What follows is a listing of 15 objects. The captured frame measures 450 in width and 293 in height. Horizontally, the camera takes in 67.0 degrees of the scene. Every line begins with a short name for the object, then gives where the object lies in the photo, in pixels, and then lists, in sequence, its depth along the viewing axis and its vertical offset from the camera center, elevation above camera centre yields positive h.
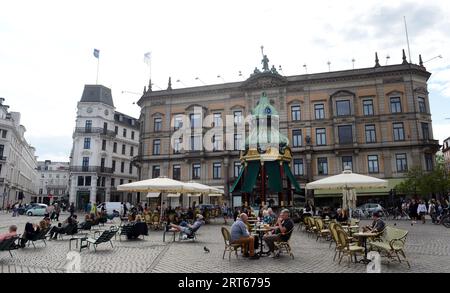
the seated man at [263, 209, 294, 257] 10.75 -0.96
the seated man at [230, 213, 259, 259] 10.61 -1.00
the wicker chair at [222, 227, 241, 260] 10.70 -1.09
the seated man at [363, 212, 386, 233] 10.80 -0.66
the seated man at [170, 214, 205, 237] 14.78 -1.00
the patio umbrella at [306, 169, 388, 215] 16.02 +1.03
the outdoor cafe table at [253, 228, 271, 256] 11.00 -1.01
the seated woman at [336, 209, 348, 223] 16.25 -0.57
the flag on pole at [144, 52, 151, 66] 43.41 +18.69
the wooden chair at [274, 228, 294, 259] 10.71 -1.28
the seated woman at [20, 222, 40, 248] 12.23 -1.03
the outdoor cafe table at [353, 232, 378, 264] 9.72 -0.92
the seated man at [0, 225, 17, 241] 10.38 -0.87
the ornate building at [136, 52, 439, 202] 37.41 +9.36
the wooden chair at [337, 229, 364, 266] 9.49 -1.20
